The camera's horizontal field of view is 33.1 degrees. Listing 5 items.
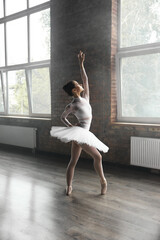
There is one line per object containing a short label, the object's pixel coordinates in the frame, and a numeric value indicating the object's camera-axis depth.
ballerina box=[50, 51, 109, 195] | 3.27
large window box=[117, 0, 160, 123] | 4.60
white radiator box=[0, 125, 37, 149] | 6.42
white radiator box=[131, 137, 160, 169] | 4.38
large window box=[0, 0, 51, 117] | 6.41
